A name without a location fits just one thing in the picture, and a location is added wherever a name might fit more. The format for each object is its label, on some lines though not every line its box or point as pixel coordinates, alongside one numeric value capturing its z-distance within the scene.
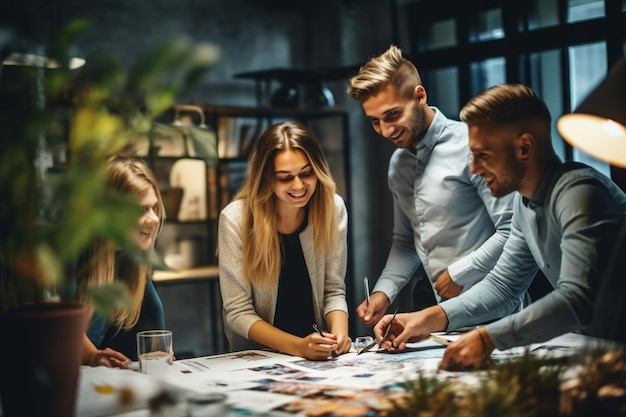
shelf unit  5.27
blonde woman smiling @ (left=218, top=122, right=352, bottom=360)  2.50
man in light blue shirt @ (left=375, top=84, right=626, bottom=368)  1.81
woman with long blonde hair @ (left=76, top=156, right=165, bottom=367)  2.40
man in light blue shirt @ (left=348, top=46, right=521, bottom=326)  2.72
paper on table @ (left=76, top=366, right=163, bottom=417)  1.54
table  1.56
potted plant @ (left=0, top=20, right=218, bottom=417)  1.17
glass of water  1.97
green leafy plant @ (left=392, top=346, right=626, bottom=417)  1.30
